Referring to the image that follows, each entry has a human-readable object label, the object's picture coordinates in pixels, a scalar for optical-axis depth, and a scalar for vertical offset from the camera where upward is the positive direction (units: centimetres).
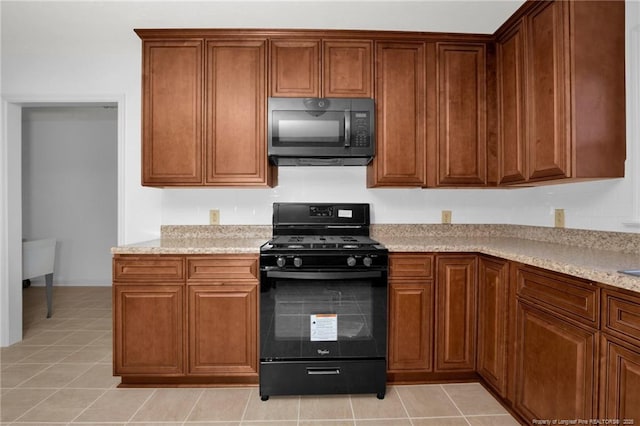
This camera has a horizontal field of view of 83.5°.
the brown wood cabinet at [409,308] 224 -62
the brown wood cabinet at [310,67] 249 +99
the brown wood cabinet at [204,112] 247 +67
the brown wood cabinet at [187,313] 219 -63
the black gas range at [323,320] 212 -66
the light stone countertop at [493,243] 152 -22
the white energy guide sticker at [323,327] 214 -70
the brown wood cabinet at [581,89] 182 +63
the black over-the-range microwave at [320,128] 243 +56
